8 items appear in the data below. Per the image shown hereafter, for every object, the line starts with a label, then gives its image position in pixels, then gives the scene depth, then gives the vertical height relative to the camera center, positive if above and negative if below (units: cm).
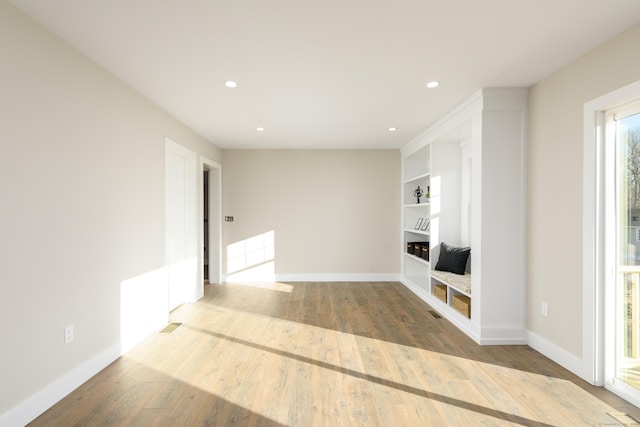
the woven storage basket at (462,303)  366 -106
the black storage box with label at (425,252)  519 -66
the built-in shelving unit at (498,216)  329 -5
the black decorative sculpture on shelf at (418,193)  587 +32
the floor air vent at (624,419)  204 -130
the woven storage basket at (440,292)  435 -109
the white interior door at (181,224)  439 -18
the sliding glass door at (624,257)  234 -34
